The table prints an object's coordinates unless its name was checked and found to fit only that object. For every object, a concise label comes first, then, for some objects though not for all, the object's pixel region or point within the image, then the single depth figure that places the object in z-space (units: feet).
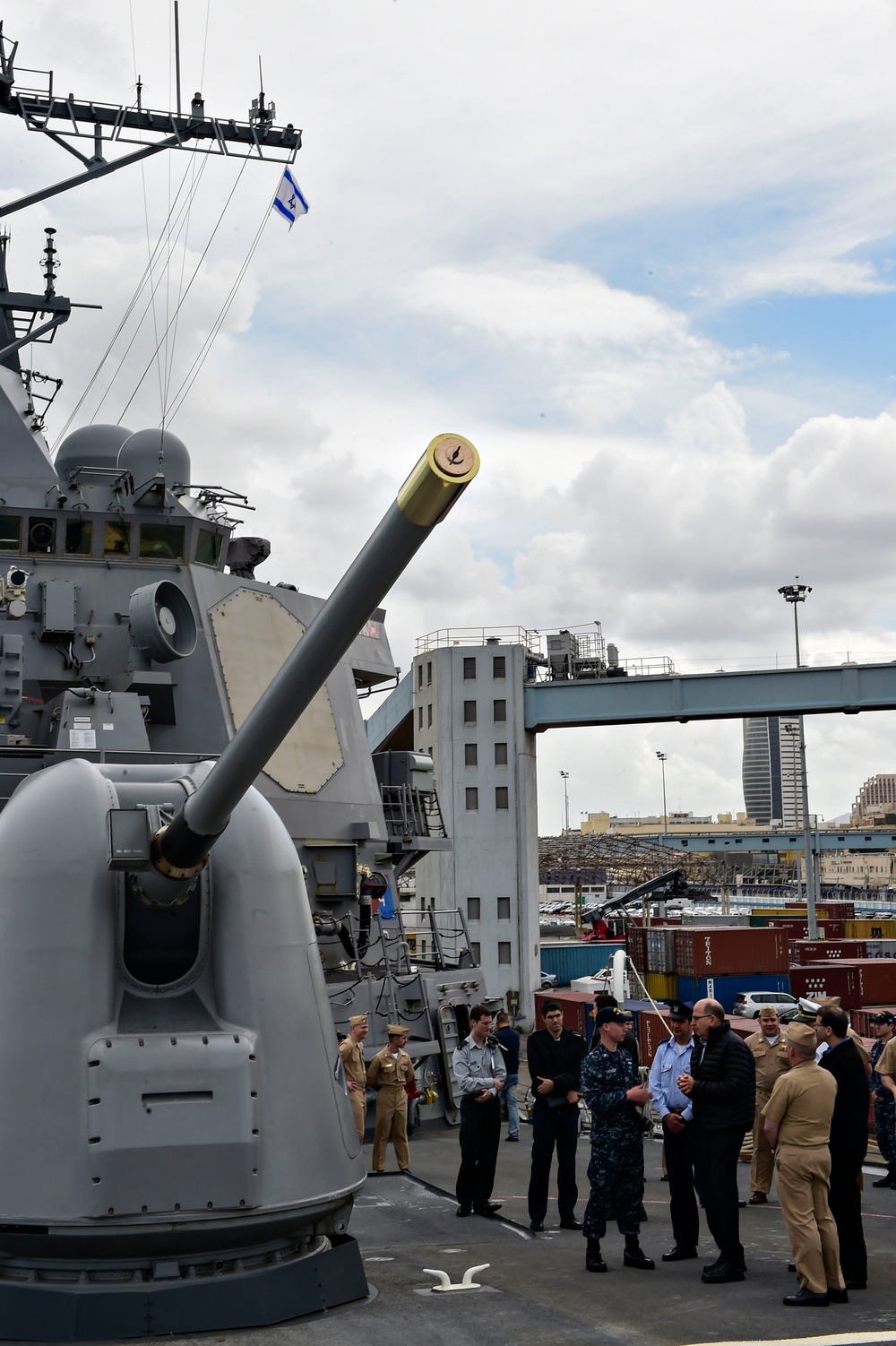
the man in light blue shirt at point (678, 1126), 23.12
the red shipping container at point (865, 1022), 59.47
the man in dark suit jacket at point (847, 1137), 21.43
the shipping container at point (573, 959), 134.31
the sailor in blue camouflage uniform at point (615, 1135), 22.08
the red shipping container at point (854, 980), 88.99
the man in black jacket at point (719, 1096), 22.16
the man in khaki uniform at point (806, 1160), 20.01
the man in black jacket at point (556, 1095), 26.43
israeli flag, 55.72
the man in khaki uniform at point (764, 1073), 29.58
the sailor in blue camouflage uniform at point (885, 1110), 33.78
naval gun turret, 15.75
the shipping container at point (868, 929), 152.46
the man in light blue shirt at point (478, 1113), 26.66
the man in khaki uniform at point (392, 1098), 33.47
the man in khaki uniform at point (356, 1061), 32.19
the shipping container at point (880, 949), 122.42
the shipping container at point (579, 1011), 64.39
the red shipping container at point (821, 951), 113.80
